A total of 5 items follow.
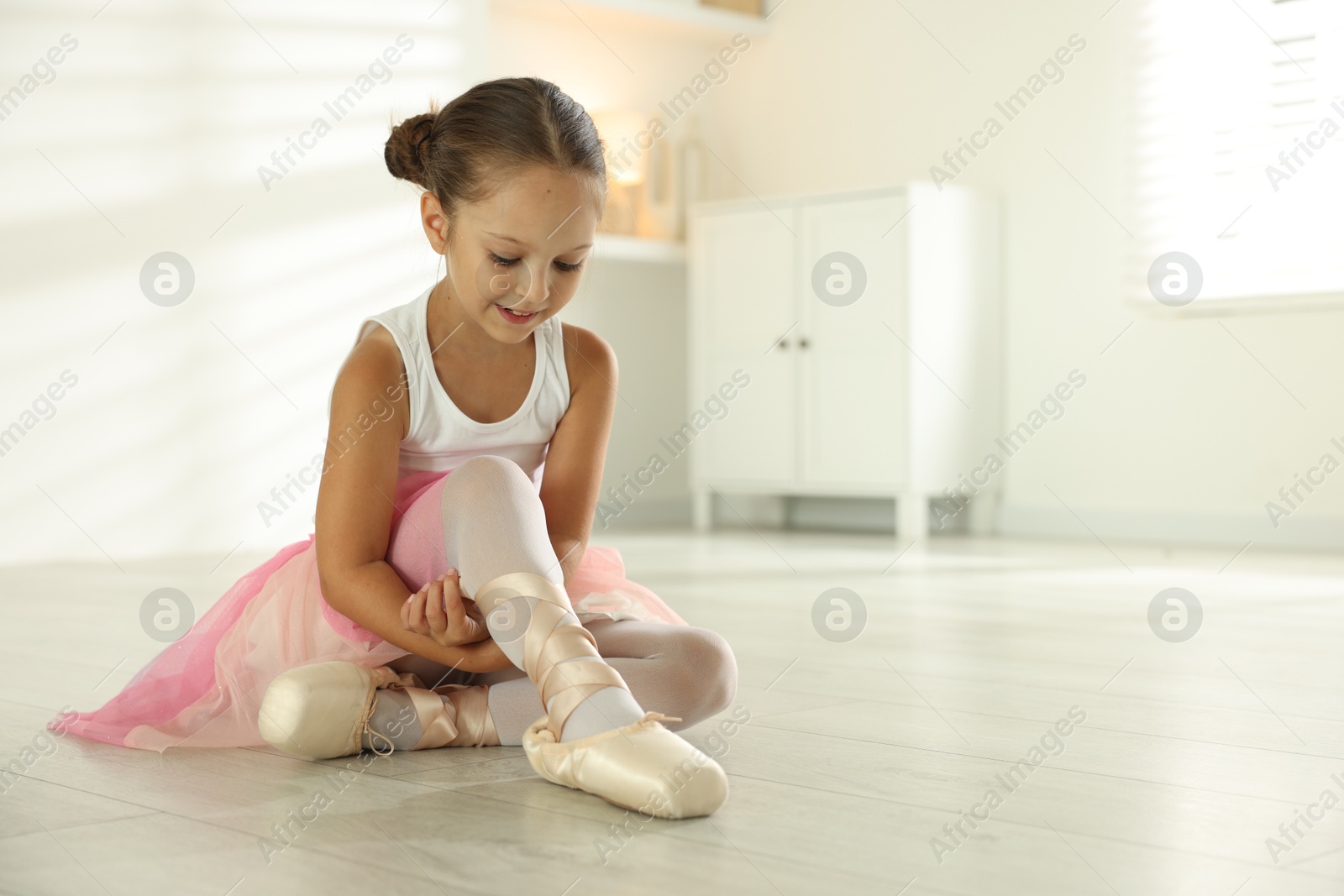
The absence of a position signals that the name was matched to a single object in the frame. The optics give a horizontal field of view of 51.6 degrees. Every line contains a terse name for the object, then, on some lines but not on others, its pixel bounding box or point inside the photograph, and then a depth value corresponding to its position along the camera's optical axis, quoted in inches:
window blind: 144.0
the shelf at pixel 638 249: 179.2
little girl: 45.6
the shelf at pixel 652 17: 180.2
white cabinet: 163.6
